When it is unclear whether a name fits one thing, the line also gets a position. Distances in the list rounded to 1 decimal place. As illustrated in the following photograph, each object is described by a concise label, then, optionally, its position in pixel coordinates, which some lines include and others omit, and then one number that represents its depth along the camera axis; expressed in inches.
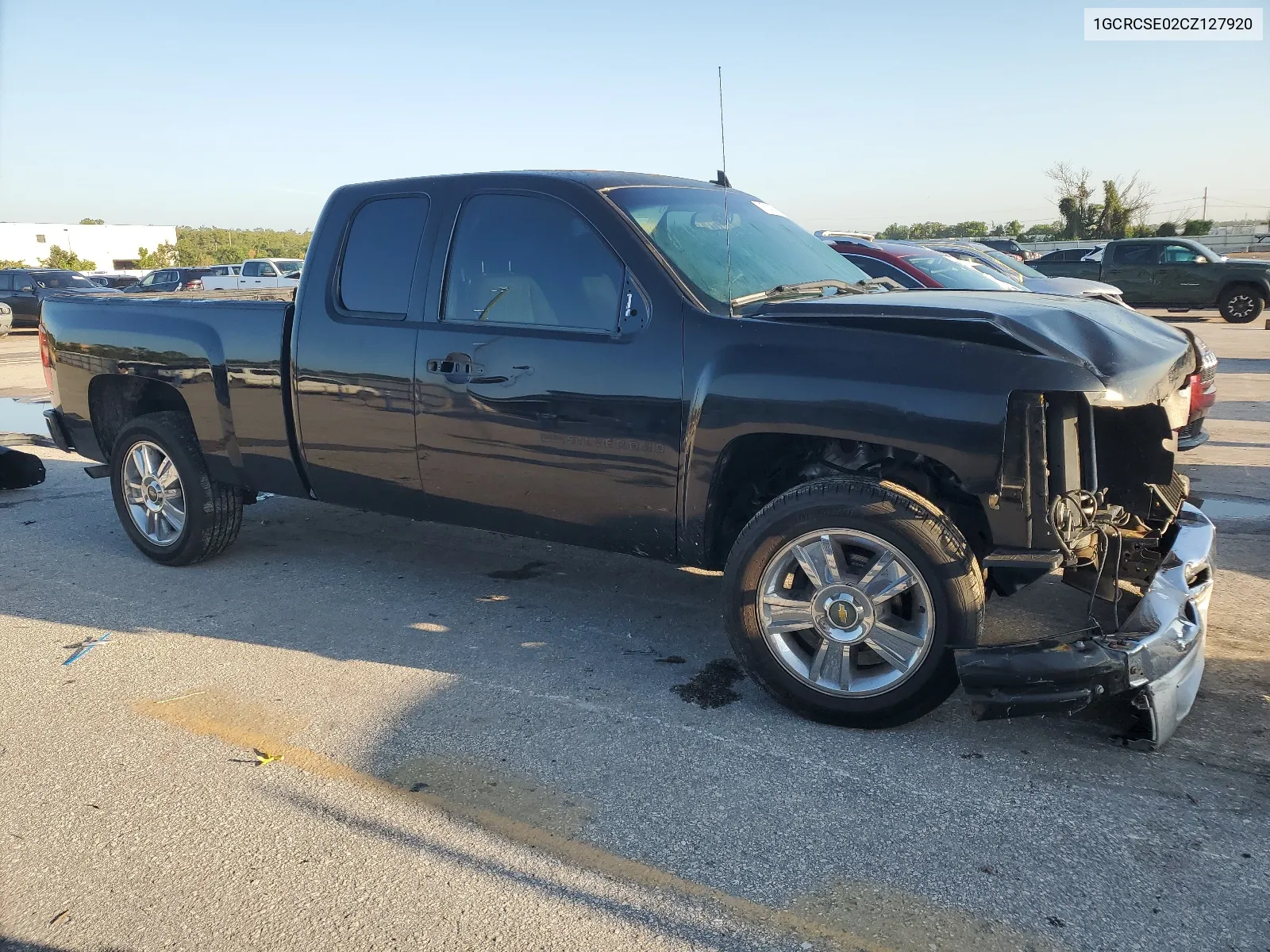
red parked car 402.6
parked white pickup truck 1081.4
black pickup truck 130.5
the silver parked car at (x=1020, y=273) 486.3
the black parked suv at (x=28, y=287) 958.4
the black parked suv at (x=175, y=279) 1139.3
